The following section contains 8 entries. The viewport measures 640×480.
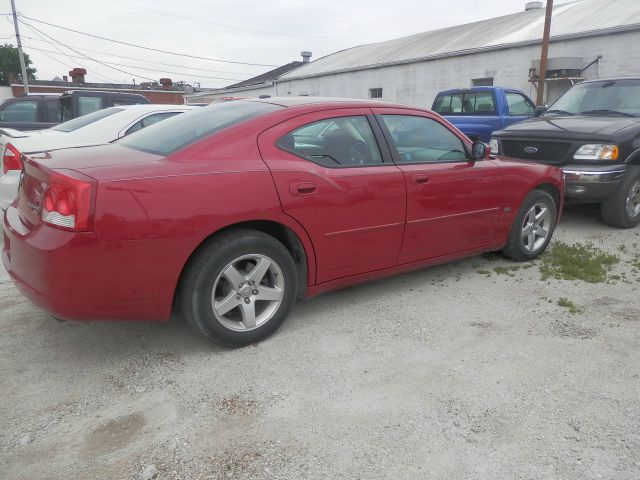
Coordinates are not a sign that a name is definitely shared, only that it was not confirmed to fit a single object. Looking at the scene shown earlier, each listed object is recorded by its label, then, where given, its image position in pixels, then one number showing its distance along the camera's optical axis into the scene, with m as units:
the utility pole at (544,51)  13.70
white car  4.92
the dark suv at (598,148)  5.84
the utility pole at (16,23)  28.77
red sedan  2.65
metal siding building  13.48
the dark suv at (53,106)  8.94
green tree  63.75
